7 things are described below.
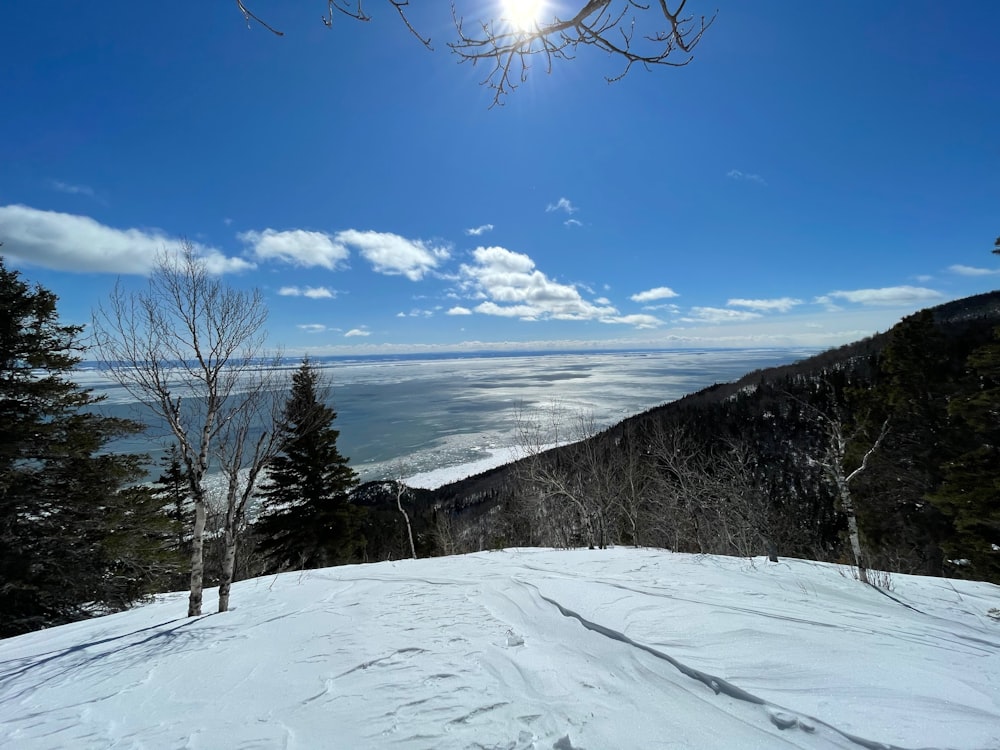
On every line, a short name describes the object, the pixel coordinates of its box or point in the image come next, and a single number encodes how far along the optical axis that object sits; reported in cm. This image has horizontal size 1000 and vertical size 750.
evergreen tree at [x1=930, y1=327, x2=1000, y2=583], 1257
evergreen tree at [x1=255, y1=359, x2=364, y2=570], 1641
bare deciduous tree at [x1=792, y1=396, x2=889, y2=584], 700
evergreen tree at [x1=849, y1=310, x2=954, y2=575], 1695
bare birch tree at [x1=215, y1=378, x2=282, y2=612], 686
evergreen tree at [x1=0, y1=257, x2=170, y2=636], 955
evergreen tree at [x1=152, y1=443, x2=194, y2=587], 1755
